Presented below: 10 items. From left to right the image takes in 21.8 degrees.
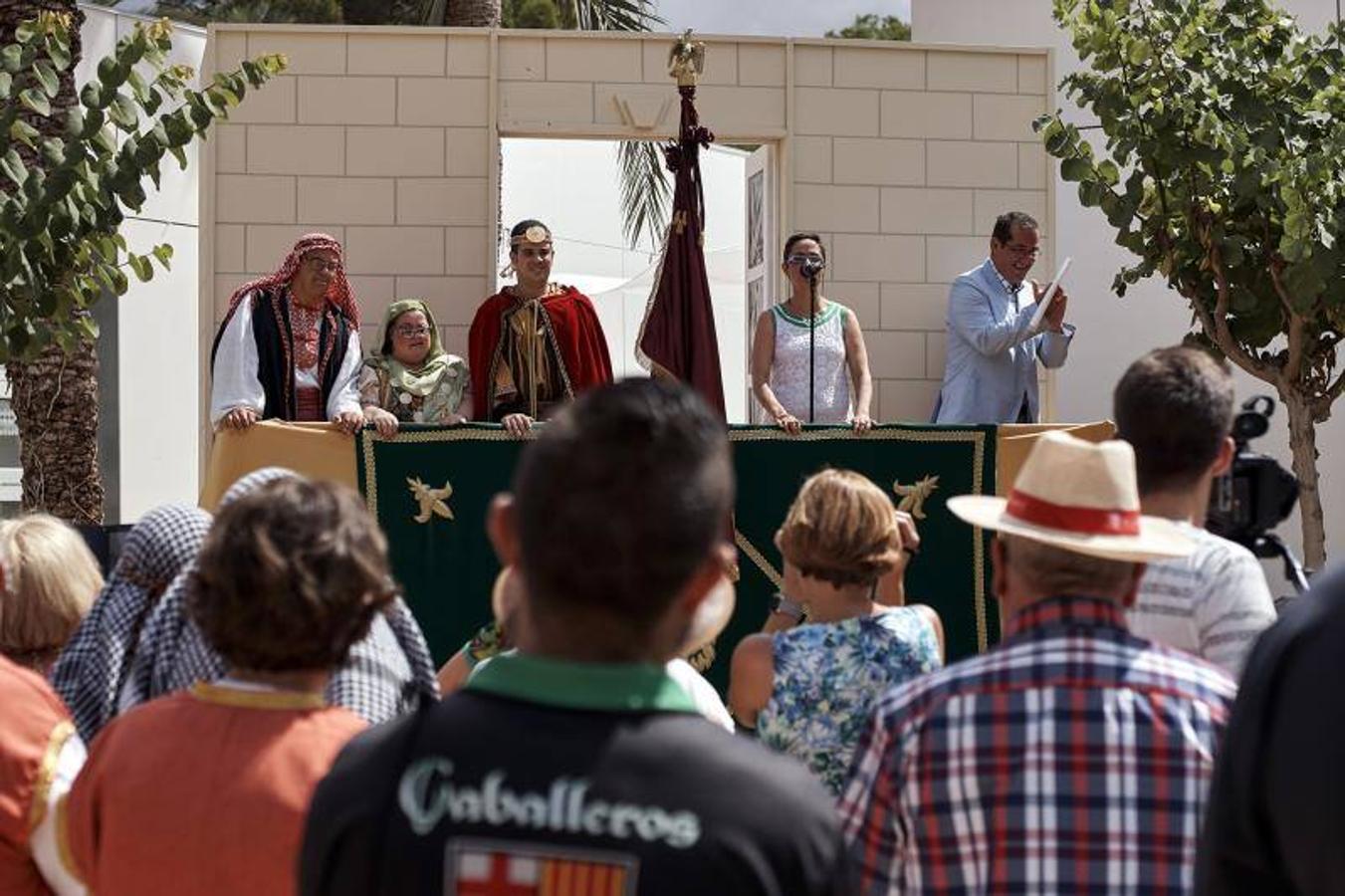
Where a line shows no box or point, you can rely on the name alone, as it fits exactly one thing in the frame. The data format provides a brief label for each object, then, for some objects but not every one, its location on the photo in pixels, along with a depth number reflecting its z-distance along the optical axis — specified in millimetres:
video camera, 6470
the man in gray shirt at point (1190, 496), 5645
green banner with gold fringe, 12160
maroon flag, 13880
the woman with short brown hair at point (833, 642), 6218
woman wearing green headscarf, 13919
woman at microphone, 14898
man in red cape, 14318
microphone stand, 14164
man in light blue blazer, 15285
